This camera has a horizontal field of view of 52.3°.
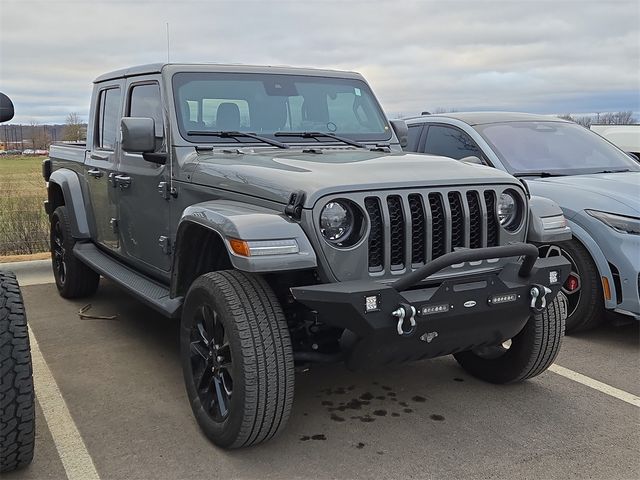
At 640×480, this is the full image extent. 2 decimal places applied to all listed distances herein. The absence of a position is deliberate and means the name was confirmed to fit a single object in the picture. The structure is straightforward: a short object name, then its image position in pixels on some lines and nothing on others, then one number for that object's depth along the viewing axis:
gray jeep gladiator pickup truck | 3.03
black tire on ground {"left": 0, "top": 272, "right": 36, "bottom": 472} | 2.93
